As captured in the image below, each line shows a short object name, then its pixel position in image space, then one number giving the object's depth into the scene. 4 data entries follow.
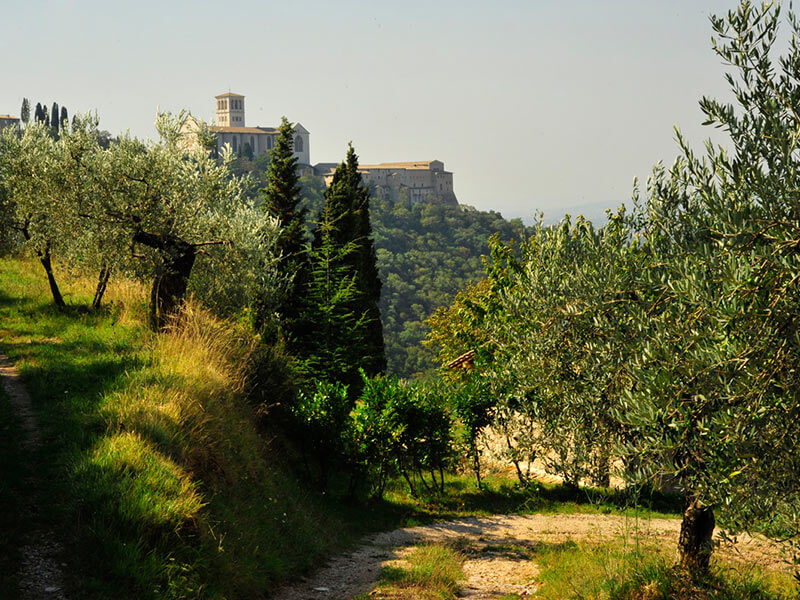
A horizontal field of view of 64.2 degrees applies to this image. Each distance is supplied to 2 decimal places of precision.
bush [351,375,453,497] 15.95
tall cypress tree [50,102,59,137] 115.01
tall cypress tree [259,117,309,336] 28.55
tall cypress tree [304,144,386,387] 31.02
